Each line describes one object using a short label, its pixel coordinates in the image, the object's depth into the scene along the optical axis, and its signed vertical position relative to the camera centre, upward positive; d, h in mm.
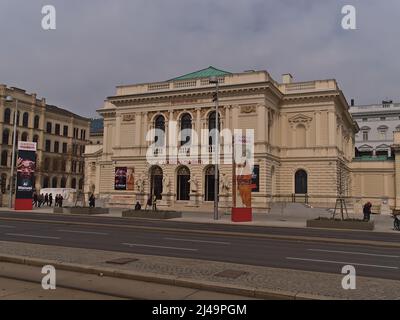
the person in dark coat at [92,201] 42531 -696
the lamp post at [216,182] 33200 +1177
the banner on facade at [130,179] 52875 +2028
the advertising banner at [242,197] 32312 -24
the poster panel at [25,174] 41031 +1887
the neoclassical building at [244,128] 47250 +7575
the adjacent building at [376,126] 90375 +16228
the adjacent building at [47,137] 79625 +12084
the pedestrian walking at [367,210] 32344 -913
